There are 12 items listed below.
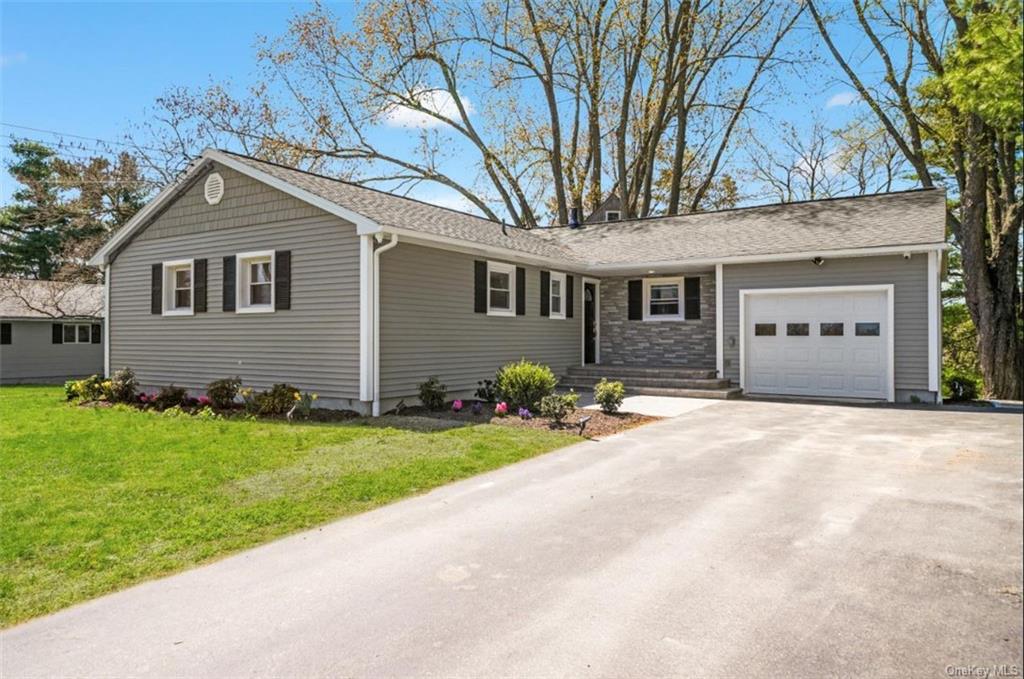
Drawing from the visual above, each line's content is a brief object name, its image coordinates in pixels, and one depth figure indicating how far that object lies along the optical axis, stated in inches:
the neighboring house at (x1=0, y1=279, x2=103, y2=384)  858.8
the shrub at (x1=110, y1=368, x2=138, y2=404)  518.0
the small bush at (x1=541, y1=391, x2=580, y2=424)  369.4
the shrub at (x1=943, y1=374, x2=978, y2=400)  476.4
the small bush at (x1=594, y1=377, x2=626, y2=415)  401.1
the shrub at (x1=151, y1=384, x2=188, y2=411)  481.1
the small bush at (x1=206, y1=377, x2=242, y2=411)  453.4
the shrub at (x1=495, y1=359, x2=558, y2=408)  411.5
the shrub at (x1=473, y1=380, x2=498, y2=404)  469.1
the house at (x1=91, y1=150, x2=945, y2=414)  438.0
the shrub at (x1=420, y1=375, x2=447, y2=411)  435.5
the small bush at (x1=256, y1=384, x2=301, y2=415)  424.2
